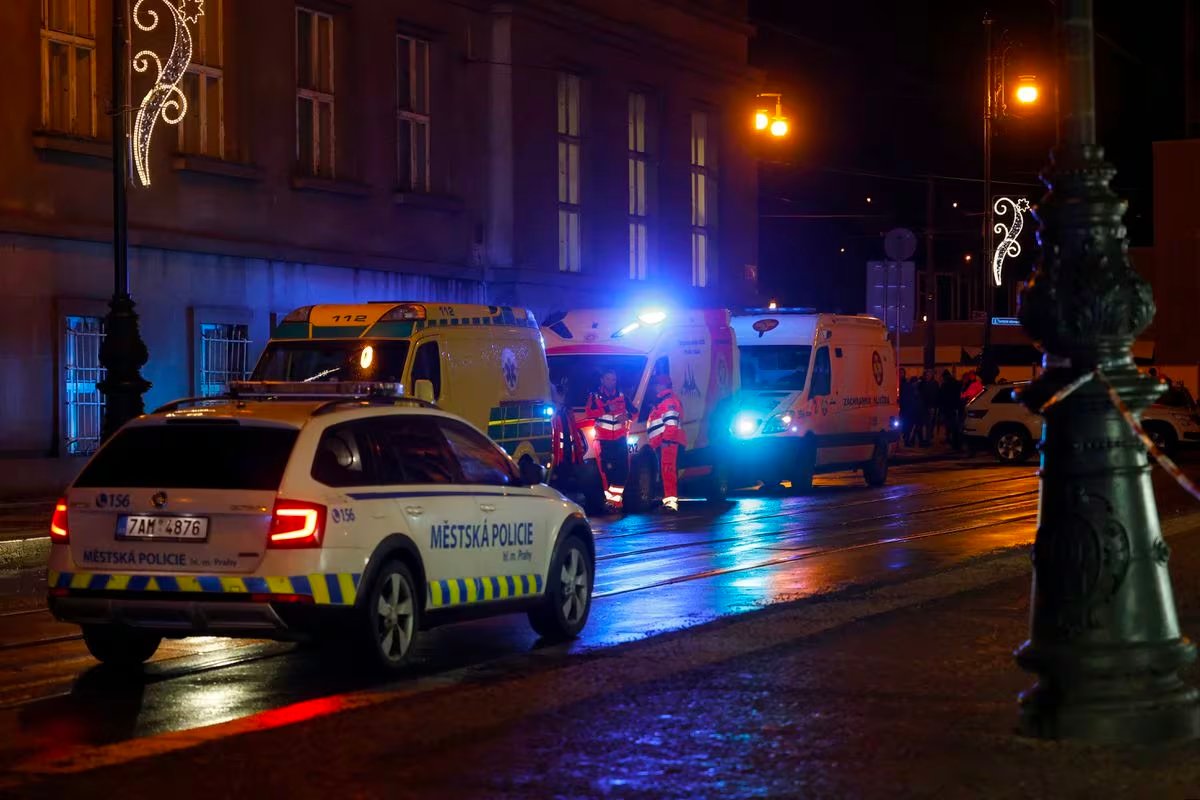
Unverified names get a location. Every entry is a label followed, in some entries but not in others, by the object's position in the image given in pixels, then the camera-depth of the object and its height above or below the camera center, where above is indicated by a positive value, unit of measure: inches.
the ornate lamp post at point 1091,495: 311.1 -16.7
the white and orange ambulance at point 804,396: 1123.9 -3.9
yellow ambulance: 850.1 +15.8
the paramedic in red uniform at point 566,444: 956.0 -24.9
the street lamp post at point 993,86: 1689.2 +250.3
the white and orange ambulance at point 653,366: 999.6 +12.0
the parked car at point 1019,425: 1497.3 -28.8
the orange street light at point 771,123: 1604.3 +208.7
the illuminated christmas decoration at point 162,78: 1125.7 +175.5
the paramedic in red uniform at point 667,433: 993.5 -21.2
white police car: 419.8 -28.8
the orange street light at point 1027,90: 1592.0 +230.0
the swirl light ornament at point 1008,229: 2197.3 +173.2
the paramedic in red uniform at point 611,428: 971.9 -17.7
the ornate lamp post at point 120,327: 873.5 +29.8
